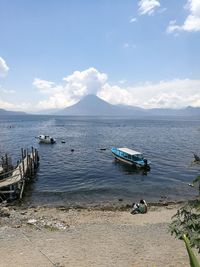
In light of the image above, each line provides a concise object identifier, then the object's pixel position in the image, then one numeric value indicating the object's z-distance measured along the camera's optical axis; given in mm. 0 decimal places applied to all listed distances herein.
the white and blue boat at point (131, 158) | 31753
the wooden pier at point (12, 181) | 21566
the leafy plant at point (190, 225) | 5428
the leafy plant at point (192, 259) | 2050
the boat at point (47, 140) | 52960
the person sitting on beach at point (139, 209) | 17698
